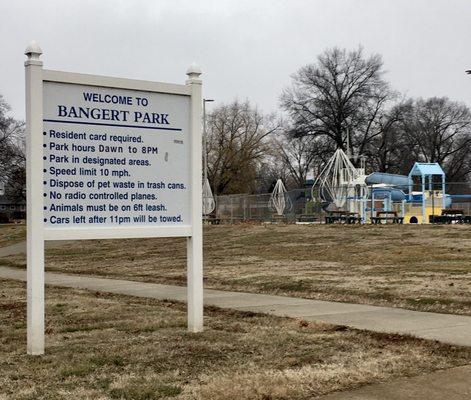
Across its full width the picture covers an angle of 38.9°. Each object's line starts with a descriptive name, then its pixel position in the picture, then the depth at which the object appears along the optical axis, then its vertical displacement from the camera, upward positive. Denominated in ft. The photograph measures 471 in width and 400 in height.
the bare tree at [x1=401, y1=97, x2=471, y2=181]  267.80 +28.88
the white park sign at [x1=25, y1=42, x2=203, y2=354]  21.83 +1.59
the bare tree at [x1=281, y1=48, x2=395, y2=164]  224.12 +35.76
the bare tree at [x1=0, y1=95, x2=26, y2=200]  246.27 +22.04
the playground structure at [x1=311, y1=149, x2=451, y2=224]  127.13 +2.01
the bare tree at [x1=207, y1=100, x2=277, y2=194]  246.88 +22.21
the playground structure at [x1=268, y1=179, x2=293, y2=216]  157.58 +1.01
